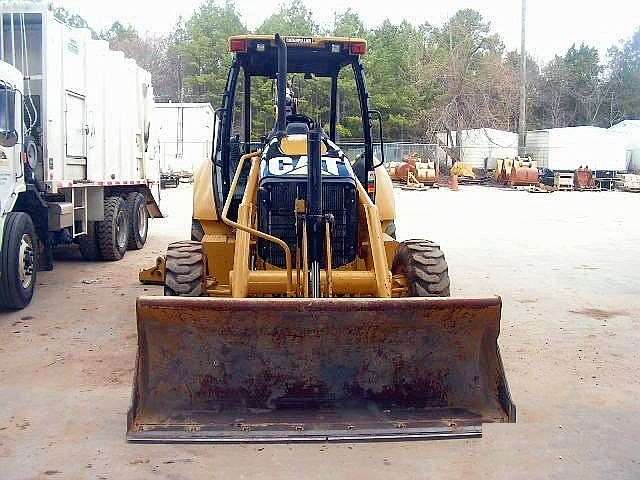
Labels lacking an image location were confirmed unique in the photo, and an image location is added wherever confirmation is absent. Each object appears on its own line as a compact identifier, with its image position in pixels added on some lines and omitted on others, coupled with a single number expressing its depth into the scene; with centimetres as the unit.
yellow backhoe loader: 430
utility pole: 4391
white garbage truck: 804
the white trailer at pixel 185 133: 3500
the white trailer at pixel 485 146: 4452
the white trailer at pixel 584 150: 4034
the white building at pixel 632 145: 4578
